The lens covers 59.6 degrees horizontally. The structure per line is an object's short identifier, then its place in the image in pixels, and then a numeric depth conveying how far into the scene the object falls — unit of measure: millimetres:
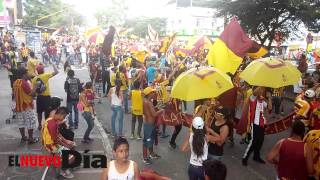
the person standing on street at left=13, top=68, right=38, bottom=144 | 6777
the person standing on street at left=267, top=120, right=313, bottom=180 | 3604
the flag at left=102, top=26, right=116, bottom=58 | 10542
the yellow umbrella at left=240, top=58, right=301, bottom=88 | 5325
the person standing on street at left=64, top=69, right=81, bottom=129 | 7627
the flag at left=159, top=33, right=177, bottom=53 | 13195
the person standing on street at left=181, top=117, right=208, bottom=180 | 3816
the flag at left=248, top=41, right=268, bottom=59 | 8273
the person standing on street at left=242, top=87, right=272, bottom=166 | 5759
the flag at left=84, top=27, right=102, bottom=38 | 15549
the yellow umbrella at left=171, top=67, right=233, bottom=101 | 4361
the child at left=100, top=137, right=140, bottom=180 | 2969
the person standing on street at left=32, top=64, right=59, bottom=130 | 7125
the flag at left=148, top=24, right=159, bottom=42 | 17019
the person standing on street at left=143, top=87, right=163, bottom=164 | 5932
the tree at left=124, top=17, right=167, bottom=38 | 33713
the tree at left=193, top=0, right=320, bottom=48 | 11855
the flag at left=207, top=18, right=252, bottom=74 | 5511
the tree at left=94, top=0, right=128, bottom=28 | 44434
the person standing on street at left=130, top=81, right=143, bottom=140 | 6946
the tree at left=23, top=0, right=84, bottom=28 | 47115
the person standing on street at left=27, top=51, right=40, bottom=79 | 10259
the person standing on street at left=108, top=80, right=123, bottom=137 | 7104
